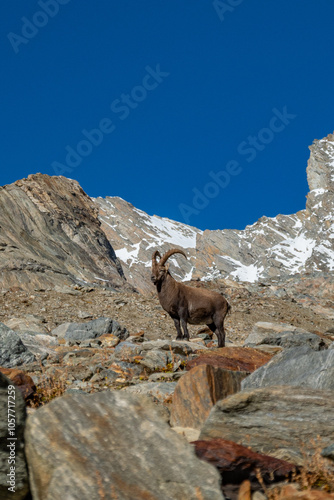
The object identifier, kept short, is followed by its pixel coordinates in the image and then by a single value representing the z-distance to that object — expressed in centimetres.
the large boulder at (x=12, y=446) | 379
